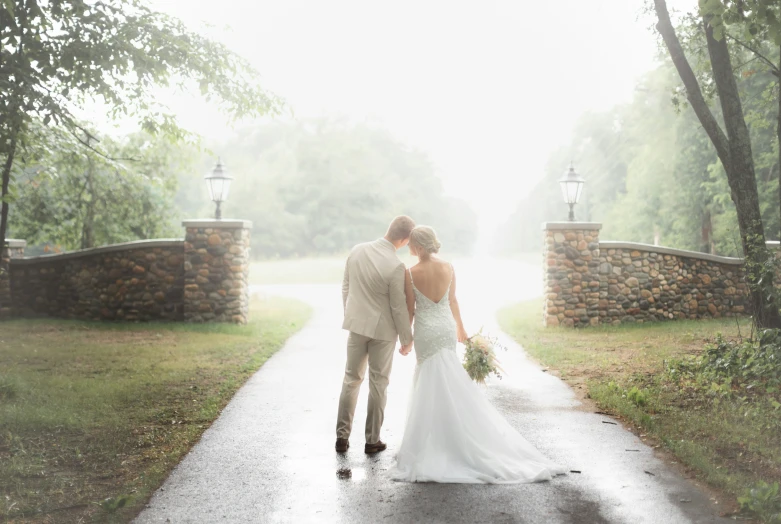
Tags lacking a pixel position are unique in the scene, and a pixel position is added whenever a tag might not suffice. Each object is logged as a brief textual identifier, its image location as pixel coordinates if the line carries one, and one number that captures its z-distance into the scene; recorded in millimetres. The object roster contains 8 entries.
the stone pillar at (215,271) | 15047
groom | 5738
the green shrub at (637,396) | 7535
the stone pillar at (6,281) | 17531
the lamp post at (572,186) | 15820
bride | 5129
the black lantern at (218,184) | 15562
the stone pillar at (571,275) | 14922
